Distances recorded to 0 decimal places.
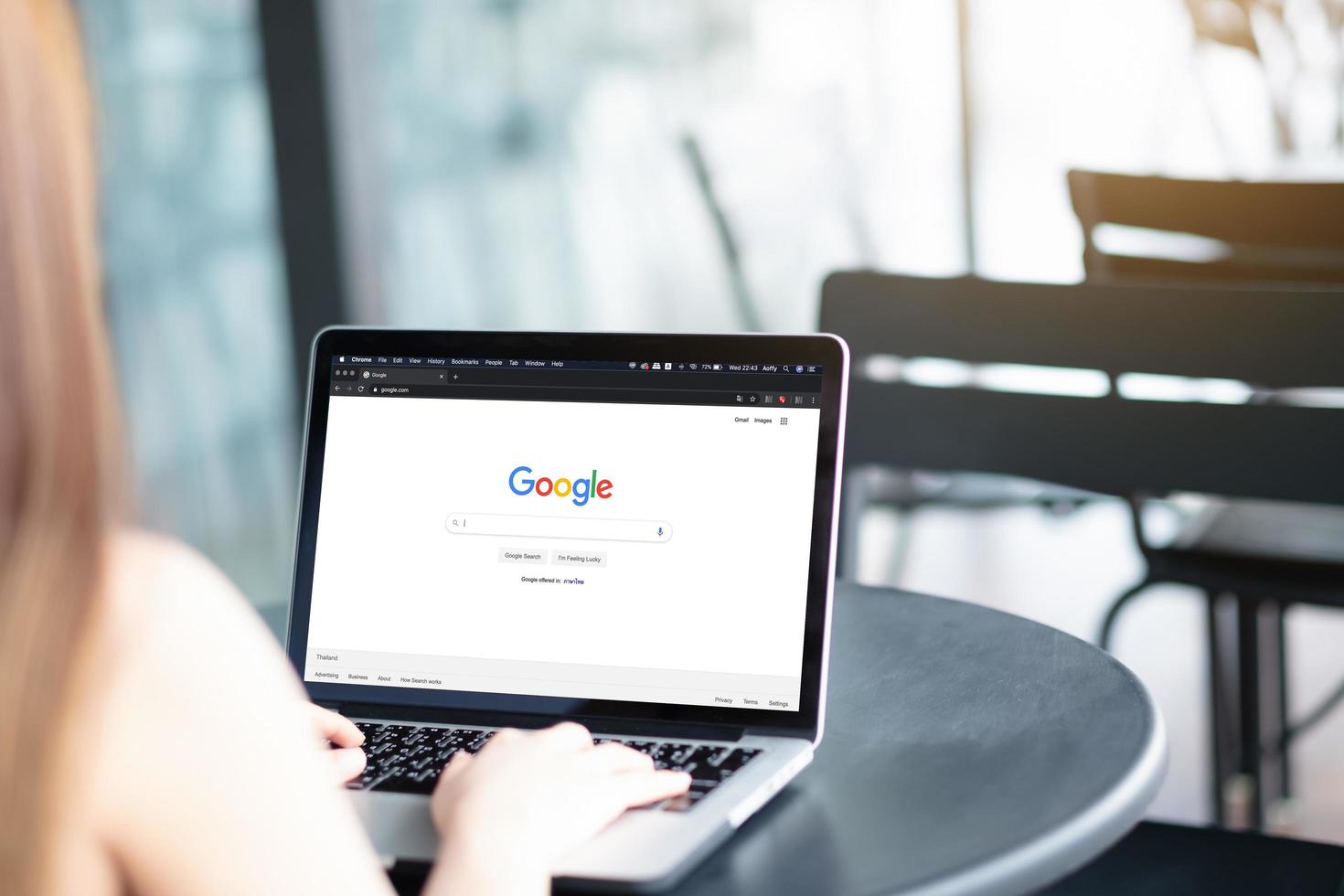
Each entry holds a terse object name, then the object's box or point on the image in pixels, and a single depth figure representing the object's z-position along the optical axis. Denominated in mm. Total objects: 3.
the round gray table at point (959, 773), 1479
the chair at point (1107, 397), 2144
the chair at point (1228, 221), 2632
